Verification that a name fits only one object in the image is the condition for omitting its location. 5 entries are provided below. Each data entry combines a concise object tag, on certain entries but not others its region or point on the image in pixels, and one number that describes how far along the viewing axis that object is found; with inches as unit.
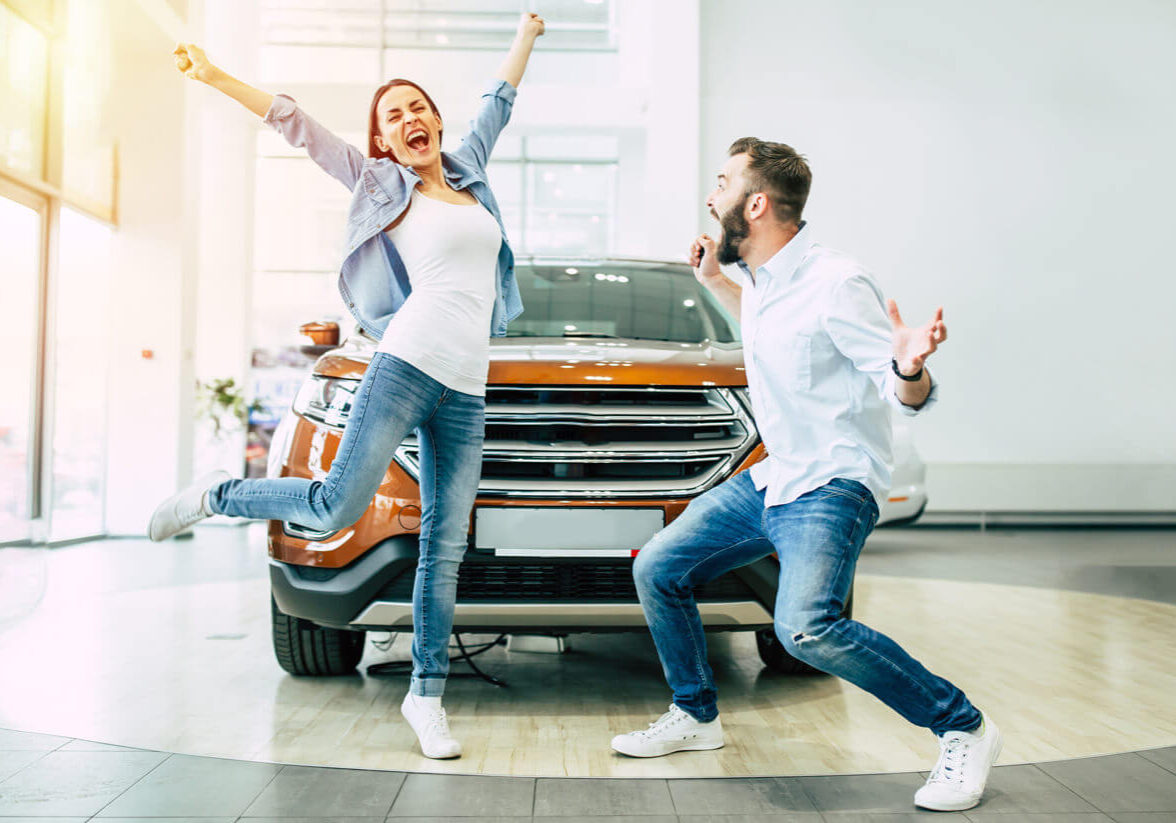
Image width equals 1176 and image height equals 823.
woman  90.1
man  79.4
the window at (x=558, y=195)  537.6
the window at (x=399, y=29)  481.7
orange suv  99.5
